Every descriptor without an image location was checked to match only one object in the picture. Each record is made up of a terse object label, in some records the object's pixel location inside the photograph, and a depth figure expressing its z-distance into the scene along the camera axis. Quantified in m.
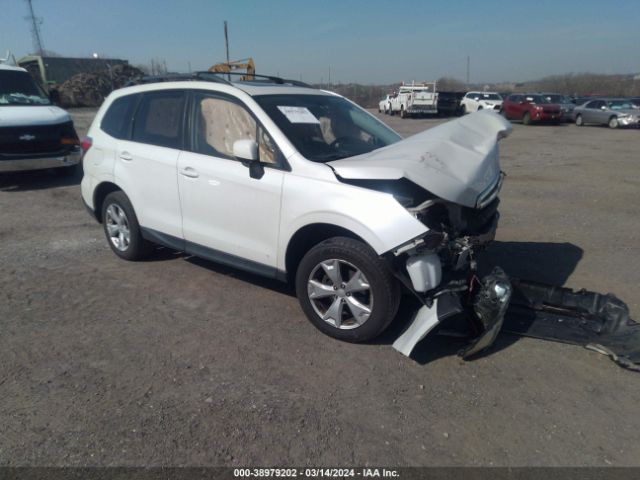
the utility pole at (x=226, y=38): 18.51
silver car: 24.06
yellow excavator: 13.23
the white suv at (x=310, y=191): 3.48
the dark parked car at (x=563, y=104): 27.13
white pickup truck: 32.38
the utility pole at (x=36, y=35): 67.78
